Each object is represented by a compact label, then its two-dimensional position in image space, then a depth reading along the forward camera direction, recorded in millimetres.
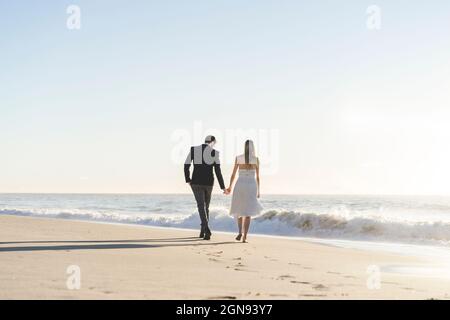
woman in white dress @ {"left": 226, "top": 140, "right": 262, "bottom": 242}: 11047
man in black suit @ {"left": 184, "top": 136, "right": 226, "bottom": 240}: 11016
